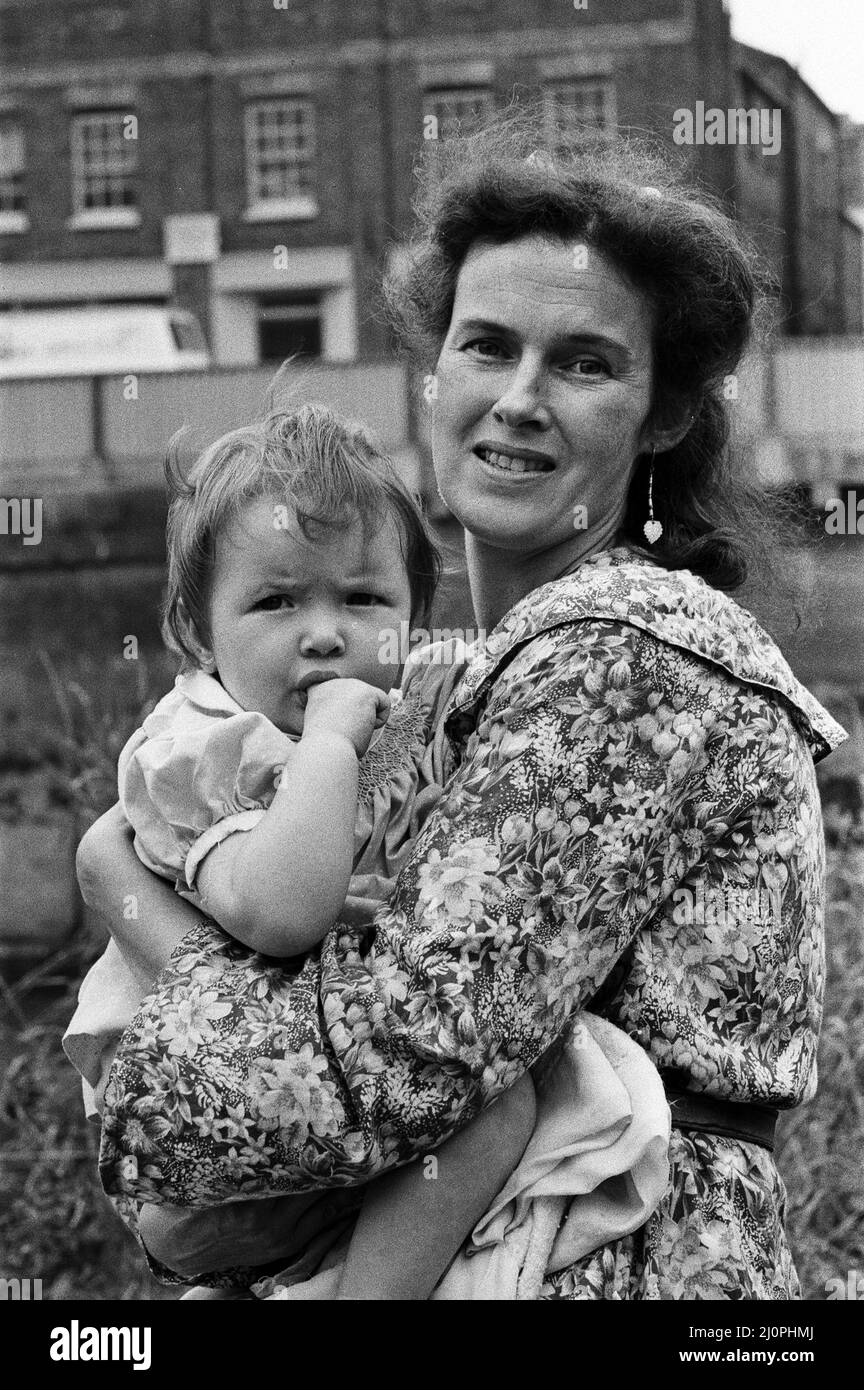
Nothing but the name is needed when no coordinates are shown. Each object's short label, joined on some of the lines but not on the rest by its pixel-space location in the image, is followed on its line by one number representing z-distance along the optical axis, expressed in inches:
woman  71.7
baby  74.9
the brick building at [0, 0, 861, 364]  724.0
